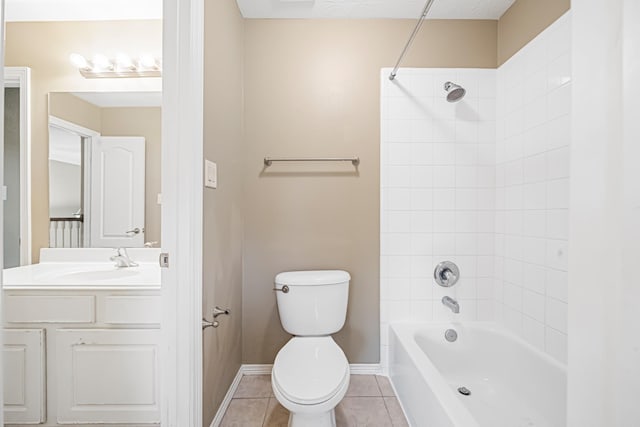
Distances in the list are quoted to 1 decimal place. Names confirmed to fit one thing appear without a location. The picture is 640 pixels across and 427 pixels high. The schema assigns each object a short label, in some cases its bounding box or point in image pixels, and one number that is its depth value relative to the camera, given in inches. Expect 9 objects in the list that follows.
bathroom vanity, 54.4
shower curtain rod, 49.8
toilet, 48.6
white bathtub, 50.8
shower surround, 78.2
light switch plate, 53.6
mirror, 70.4
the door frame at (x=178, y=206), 45.1
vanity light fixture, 71.0
